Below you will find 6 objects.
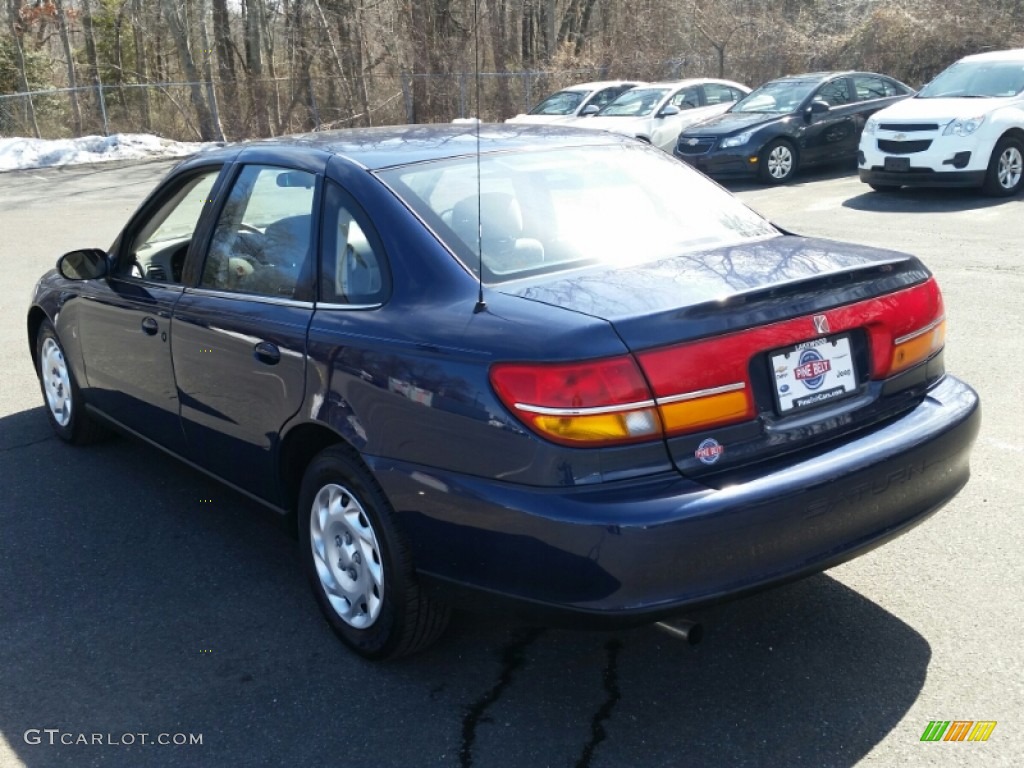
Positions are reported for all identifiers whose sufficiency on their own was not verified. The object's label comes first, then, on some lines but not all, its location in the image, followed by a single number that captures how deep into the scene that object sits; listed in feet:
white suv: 42.96
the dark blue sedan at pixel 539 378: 9.71
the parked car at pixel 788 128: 53.01
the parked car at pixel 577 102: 64.59
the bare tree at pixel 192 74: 95.81
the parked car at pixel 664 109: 58.03
